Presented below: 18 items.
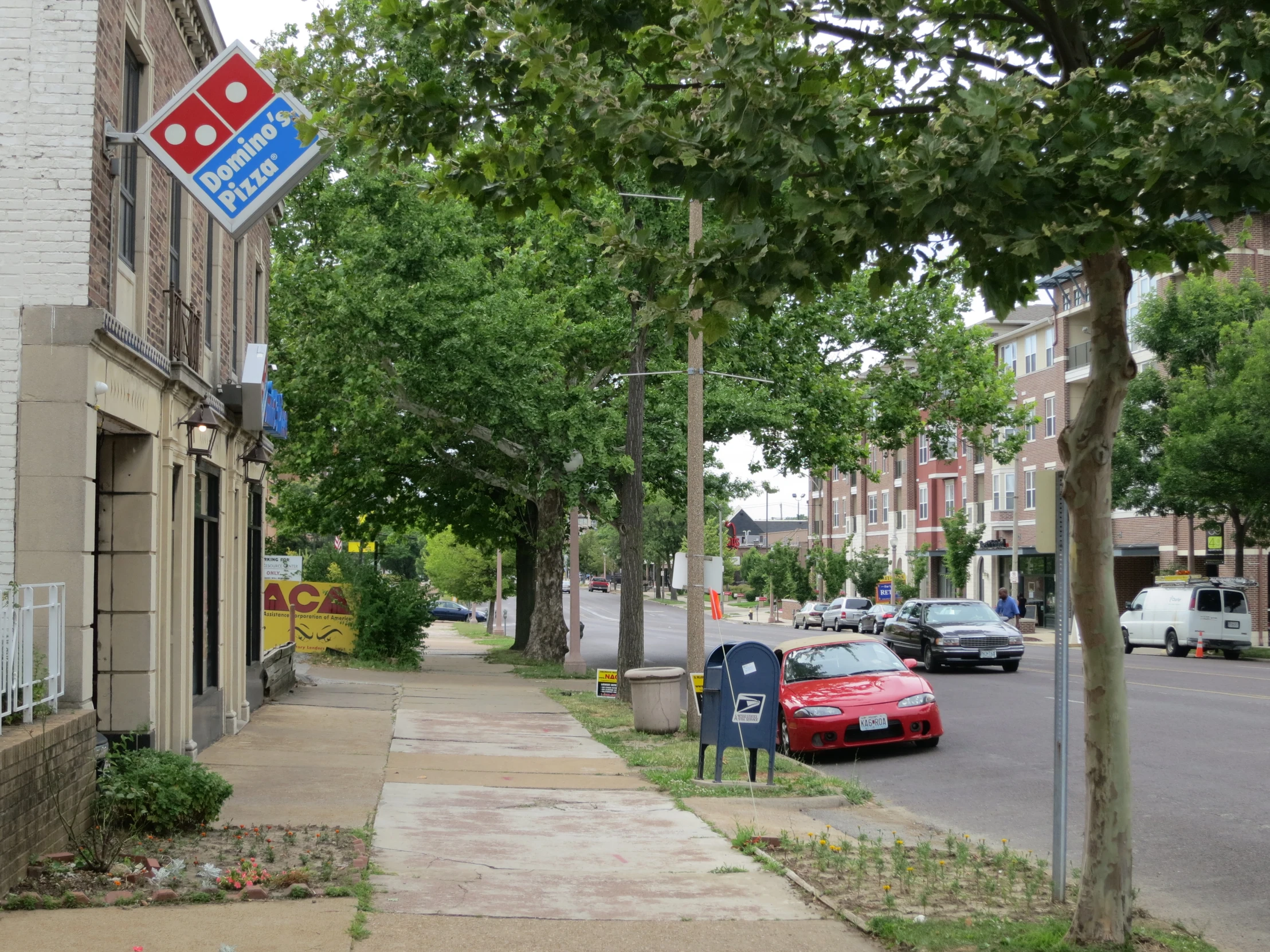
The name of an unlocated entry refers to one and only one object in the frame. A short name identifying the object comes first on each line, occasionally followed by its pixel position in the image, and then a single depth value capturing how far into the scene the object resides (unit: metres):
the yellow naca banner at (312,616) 31.11
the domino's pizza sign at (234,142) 10.30
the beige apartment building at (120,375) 9.00
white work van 34.59
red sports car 14.87
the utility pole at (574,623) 29.64
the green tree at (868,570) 71.44
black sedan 27.59
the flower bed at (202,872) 7.24
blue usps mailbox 12.23
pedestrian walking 42.66
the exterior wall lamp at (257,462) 17.20
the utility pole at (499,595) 51.47
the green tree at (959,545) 59.06
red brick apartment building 51.16
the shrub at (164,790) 9.02
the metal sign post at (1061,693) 7.29
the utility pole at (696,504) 15.96
